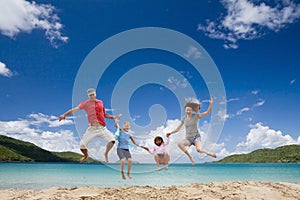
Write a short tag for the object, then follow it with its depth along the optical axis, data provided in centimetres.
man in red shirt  824
